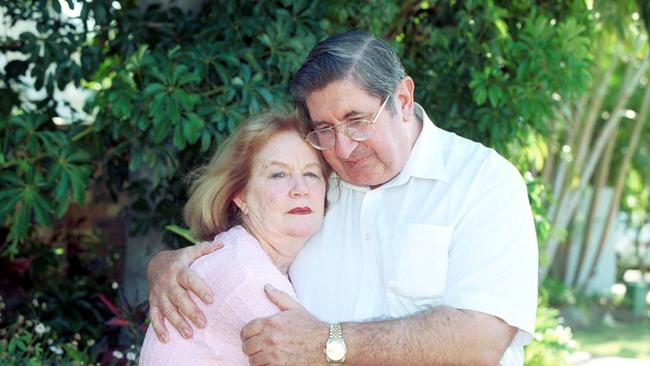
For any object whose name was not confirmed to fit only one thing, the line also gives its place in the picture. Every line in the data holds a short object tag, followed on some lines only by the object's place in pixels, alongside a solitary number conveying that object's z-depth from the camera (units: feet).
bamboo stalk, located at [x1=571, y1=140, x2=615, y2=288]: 36.58
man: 8.39
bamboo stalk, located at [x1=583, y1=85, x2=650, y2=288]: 34.25
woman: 8.51
